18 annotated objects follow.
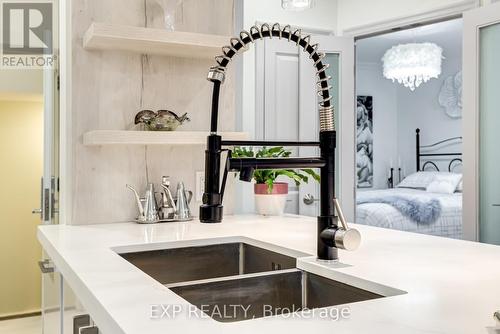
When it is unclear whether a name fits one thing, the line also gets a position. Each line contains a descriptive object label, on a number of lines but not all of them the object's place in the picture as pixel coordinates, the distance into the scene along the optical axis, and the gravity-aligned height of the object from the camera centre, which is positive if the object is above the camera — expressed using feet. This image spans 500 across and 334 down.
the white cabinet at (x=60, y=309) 3.96 -1.48
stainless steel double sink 3.76 -1.00
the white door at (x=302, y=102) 11.85 +1.54
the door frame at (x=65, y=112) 6.66 +0.73
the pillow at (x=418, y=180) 22.33 -0.68
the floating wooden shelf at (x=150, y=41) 6.06 +1.58
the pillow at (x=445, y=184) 20.79 -0.78
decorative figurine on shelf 6.63 +0.60
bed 16.52 -1.42
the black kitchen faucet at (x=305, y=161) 3.80 +0.03
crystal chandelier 17.84 +3.78
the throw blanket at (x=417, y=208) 16.87 -1.46
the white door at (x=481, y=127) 9.60 +0.76
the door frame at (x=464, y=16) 9.86 +3.12
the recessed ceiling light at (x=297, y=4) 7.60 +2.47
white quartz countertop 2.66 -0.83
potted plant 7.46 -0.37
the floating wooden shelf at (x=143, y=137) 6.17 +0.35
